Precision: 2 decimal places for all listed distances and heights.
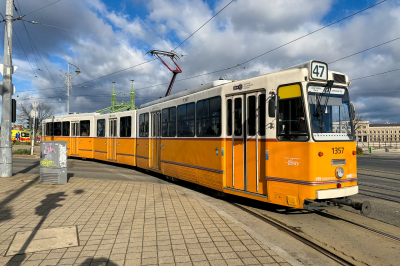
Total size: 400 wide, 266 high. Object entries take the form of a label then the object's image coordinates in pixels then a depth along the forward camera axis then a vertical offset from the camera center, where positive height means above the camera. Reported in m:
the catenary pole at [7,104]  10.56 +1.28
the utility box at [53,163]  9.61 -0.76
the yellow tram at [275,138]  5.99 +0.03
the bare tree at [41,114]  58.75 +5.18
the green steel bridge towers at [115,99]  98.25 +13.87
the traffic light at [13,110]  10.78 +1.08
